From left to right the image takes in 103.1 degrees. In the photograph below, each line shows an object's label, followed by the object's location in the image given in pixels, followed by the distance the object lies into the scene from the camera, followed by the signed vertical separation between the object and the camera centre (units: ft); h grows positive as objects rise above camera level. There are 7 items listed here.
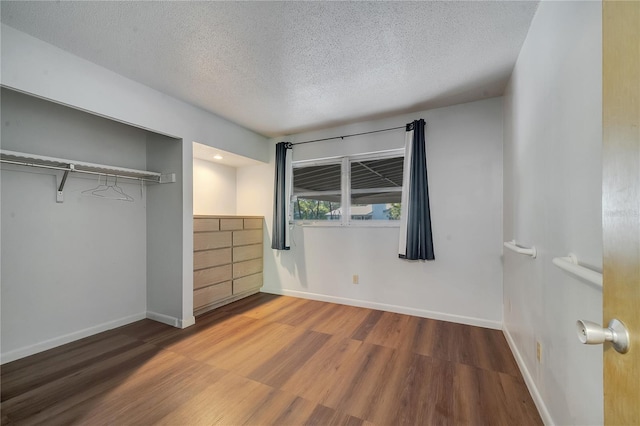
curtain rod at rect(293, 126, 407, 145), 10.43 +3.47
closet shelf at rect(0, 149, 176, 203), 6.53 +1.41
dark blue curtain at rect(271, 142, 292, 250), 12.20 +0.58
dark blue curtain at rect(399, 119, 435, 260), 9.49 +0.41
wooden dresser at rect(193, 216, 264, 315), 9.89 -2.01
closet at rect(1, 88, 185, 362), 6.91 -0.42
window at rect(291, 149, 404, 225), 10.75 +1.10
